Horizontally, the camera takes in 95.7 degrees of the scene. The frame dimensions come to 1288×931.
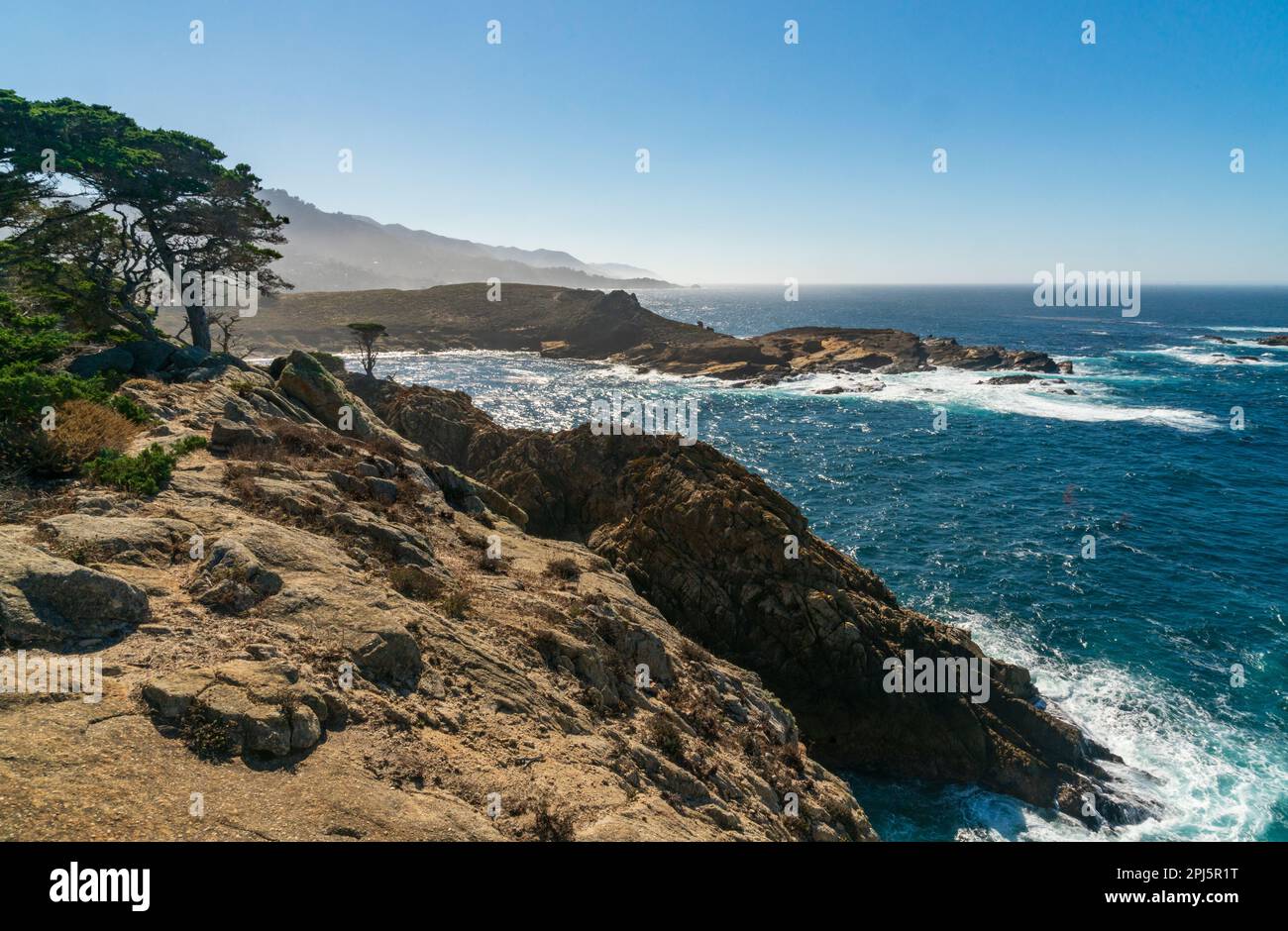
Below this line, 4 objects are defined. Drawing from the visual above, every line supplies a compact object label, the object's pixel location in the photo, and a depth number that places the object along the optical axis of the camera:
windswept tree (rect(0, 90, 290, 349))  24.11
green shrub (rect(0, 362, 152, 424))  12.80
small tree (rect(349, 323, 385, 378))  50.40
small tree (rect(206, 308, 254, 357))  111.61
